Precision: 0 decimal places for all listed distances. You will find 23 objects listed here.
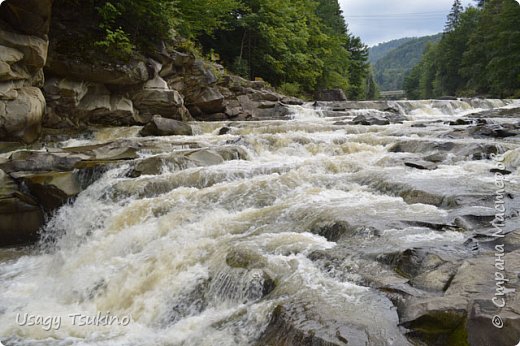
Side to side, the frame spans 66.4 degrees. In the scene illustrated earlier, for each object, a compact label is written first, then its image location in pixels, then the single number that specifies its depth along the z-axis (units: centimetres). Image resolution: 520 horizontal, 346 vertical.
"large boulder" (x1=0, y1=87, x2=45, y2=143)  1055
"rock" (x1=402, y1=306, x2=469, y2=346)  303
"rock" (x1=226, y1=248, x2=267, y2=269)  465
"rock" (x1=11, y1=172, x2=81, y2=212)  814
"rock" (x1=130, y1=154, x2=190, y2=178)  859
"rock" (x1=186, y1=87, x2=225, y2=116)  1772
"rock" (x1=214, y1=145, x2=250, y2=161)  959
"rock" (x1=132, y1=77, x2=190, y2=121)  1509
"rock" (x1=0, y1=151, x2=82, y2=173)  865
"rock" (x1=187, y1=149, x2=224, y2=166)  909
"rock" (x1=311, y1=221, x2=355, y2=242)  517
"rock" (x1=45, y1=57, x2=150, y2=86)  1296
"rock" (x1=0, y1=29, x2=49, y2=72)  1030
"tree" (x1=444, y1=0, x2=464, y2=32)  6507
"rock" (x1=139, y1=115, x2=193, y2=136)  1309
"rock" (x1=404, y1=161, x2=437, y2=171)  802
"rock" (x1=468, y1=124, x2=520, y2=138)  1056
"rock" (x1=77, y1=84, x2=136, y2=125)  1398
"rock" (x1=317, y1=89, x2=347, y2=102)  2956
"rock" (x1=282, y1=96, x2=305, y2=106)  2060
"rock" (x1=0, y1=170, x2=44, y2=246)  805
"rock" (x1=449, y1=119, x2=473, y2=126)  1339
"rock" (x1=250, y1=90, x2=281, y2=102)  1994
